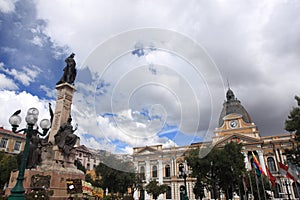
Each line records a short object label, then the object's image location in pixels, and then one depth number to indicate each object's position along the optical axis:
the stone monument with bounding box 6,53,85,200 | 10.89
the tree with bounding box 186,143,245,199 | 24.11
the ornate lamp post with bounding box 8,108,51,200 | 5.48
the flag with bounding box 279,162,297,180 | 14.96
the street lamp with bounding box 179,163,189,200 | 17.88
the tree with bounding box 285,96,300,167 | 19.39
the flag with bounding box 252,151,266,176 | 21.10
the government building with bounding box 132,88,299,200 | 42.09
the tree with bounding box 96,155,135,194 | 32.94
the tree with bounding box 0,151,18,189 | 29.19
